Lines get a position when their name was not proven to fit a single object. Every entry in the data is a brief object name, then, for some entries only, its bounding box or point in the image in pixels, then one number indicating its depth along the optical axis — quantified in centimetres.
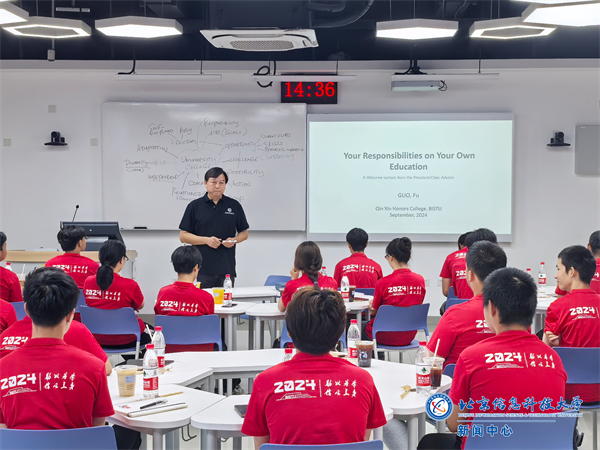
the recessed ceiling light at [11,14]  447
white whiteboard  708
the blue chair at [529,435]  192
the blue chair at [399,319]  419
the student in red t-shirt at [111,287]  407
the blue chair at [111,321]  398
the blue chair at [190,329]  363
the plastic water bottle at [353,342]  287
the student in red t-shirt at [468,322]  265
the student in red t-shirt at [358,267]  515
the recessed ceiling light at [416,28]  483
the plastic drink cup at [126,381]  238
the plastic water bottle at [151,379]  237
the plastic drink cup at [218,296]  463
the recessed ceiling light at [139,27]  471
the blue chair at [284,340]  395
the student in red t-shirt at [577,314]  308
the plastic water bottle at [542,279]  569
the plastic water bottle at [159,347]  278
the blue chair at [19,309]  411
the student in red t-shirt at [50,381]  188
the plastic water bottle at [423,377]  243
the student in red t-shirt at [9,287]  420
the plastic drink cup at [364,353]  285
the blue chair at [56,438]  179
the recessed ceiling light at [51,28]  484
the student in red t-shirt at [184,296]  374
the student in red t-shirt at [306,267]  396
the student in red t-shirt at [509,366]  191
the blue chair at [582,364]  292
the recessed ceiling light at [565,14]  412
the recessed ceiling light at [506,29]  491
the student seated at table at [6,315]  315
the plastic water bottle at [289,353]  283
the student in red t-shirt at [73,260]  457
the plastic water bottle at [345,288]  473
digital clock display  700
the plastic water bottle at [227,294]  464
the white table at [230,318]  429
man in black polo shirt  534
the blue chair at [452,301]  446
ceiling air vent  453
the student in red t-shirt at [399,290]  436
